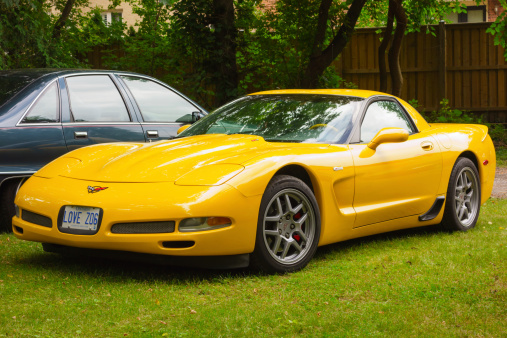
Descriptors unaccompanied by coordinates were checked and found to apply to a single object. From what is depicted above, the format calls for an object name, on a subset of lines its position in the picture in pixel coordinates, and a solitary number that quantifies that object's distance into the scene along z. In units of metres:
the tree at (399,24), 14.47
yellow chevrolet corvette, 5.04
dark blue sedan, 6.82
